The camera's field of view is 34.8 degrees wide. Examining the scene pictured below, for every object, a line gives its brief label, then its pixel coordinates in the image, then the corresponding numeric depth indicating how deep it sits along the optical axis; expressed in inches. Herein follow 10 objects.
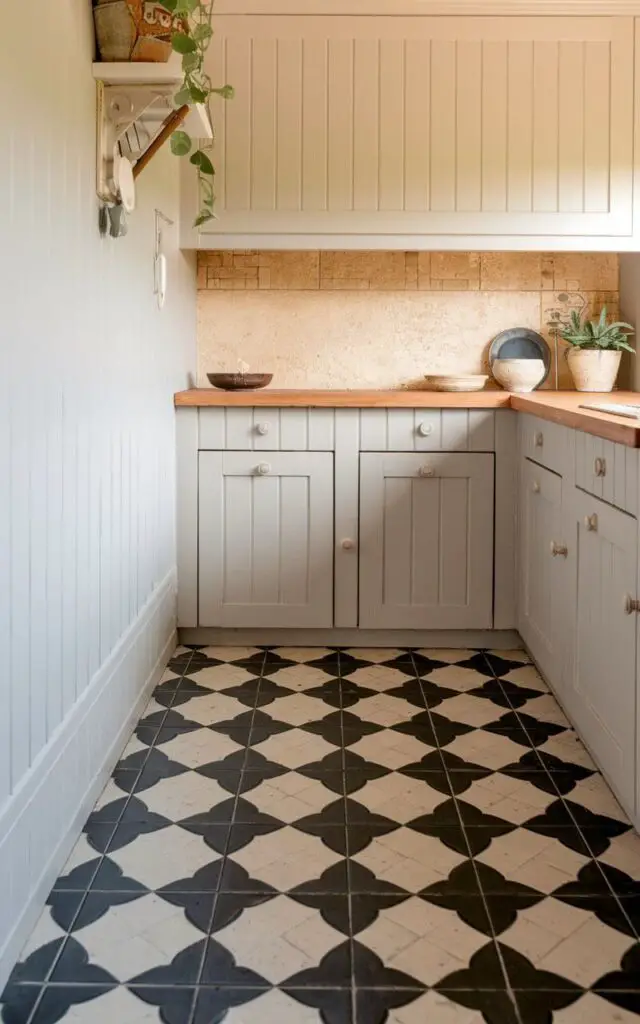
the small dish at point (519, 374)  151.9
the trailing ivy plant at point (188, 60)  87.7
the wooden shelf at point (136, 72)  90.0
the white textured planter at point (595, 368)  153.2
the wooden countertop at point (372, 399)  137.3
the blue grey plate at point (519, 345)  161.2
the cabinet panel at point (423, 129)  143.3
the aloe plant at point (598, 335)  152.7
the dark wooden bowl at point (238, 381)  146.9
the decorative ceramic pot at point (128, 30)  90.3
